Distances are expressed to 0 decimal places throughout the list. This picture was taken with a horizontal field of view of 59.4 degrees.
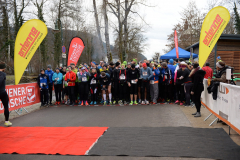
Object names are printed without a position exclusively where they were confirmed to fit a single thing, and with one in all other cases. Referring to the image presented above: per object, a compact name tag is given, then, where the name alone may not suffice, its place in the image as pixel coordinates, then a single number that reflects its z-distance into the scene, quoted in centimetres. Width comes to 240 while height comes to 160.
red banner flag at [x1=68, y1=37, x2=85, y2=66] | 1424
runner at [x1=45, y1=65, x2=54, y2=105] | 1173
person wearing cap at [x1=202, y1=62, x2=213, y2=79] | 1079
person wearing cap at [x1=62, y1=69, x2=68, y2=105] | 1183
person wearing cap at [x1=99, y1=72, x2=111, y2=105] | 1121
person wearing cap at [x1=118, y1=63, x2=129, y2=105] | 1122
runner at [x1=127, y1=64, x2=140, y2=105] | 1107
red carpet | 501
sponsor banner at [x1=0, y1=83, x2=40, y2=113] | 898
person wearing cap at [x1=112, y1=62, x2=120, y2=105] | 1142
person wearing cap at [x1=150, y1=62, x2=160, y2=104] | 1098
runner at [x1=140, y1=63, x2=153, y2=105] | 1091
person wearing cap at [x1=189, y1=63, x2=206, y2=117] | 773
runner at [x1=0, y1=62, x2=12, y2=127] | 707
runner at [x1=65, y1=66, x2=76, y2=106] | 1145
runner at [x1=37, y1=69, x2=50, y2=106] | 1102
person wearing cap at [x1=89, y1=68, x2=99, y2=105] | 1143
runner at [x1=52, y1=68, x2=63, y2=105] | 1162
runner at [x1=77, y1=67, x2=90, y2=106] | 1145
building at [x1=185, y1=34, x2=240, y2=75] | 1991
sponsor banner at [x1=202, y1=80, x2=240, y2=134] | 495
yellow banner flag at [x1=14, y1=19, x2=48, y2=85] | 922
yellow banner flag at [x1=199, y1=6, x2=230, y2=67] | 782
